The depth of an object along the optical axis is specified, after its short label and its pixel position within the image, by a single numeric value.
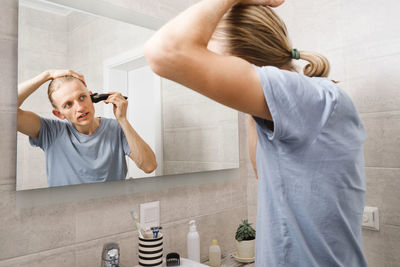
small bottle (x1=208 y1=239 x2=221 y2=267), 1.33
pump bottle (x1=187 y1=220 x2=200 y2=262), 1.26
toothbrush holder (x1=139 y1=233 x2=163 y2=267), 1.04
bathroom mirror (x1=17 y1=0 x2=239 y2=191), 0.92
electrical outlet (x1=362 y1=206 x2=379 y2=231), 1.21
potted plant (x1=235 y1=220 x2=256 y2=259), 1.38
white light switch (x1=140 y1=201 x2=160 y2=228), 1.17
